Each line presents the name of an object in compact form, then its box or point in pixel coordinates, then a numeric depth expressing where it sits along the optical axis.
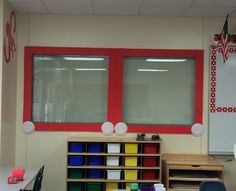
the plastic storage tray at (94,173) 3.94
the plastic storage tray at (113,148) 3.92
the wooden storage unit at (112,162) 3.89
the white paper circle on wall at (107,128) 4.17
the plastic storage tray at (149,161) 3.93
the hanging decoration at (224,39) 3.88
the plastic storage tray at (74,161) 3.89
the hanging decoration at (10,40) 3.77
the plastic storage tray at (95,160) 3.94
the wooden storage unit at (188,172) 3.77
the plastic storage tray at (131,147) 3.95
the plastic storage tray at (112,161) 3.92
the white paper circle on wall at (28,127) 4.17
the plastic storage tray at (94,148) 3.94
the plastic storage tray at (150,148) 3.93
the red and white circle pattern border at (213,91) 4.18
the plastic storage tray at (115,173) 3.89
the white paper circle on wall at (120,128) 4.17
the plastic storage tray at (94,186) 3.90
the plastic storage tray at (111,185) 3.92
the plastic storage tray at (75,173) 3.90
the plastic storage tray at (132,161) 3.94
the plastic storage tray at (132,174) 3.91
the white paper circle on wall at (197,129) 4.20
